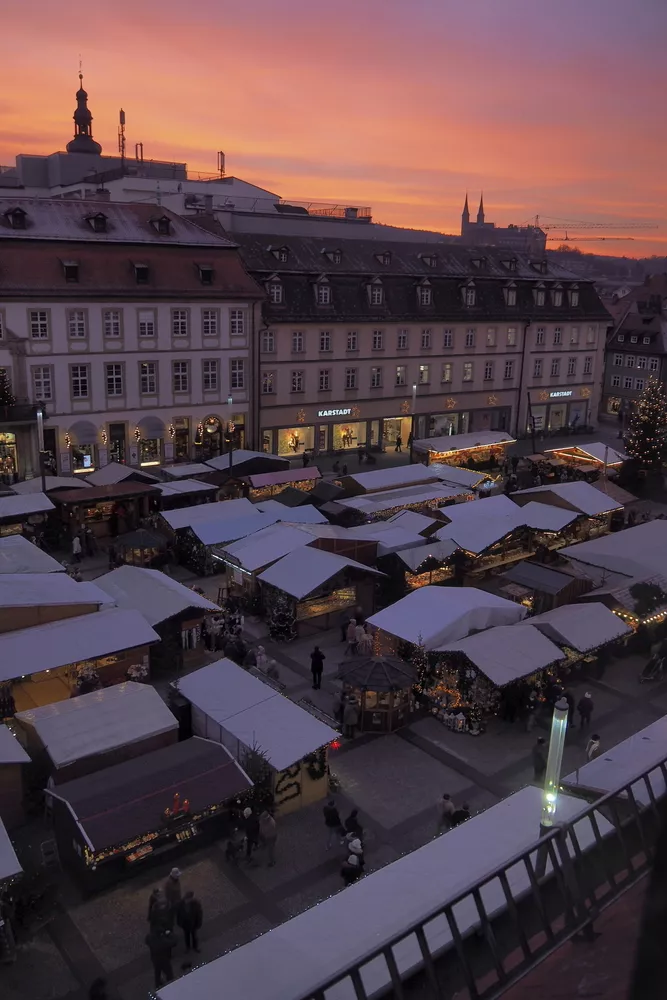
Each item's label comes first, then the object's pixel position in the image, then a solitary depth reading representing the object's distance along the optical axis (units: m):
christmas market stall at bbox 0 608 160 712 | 16.31
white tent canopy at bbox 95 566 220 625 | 19.47
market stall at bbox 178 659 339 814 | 14.06
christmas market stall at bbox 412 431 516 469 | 38.28
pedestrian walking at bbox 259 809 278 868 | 12.89
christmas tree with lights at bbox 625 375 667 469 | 38.22
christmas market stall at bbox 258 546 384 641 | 21.72
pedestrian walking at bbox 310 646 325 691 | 18.89
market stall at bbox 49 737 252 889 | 11.98
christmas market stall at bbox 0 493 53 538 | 26.97
